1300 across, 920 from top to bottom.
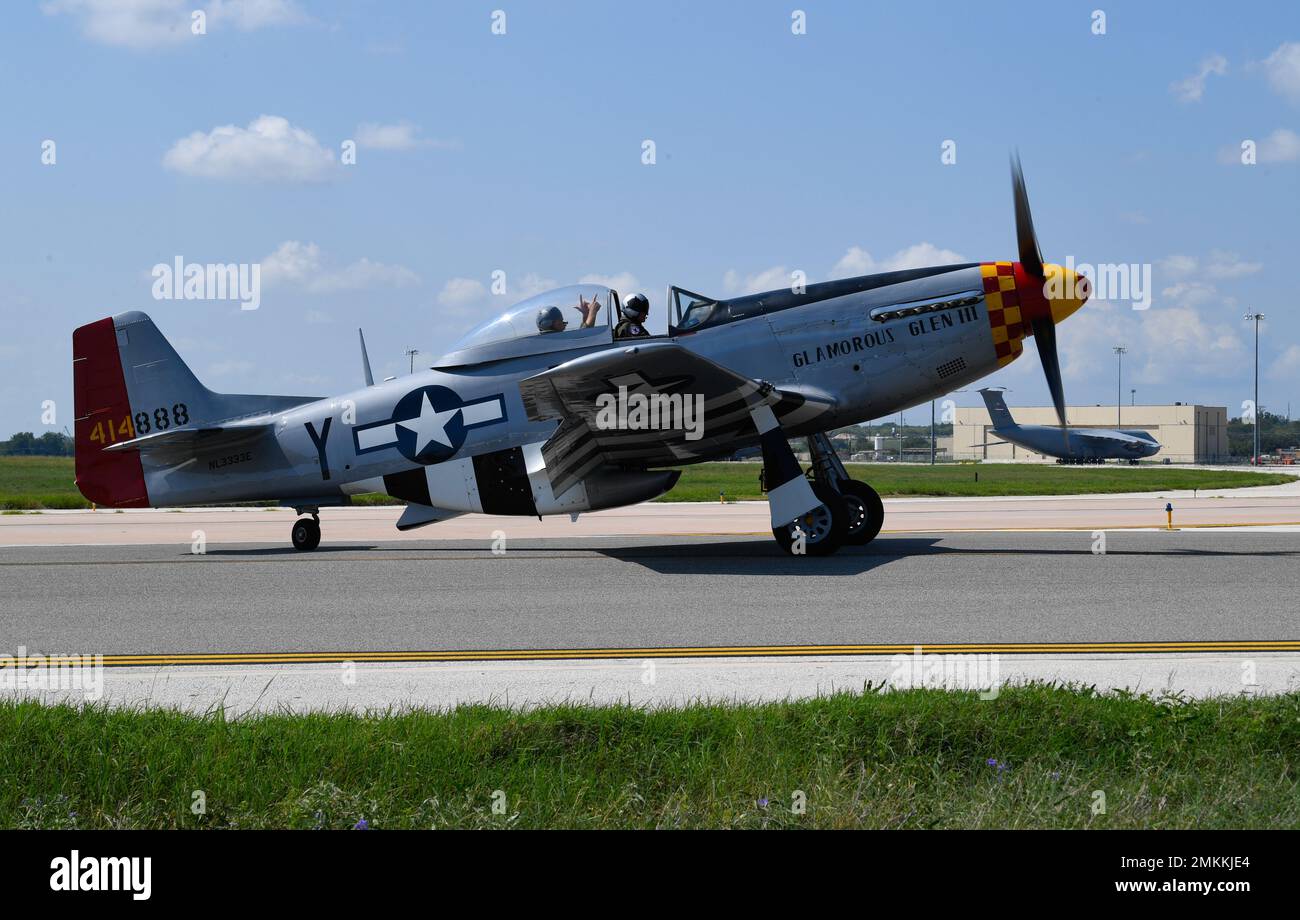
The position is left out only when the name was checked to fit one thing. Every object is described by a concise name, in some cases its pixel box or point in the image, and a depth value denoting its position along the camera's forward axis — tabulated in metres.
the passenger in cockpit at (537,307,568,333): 15.60
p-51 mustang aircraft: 14.56
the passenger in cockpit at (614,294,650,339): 15.46
